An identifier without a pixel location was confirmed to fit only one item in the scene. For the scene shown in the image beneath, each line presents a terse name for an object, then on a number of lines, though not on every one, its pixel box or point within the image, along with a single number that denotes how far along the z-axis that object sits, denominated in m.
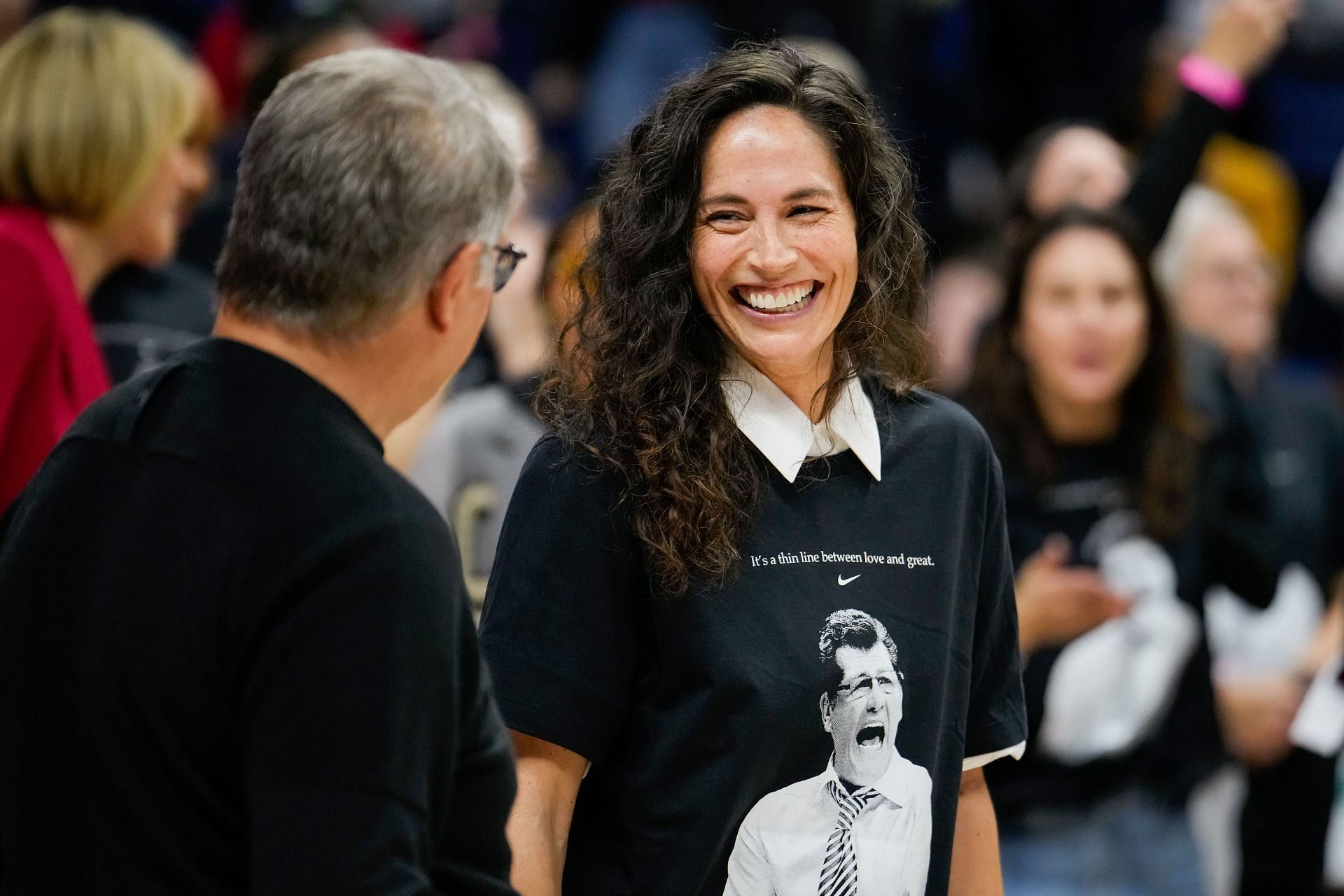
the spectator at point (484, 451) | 6.62
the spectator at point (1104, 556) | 5.82
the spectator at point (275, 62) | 8.49
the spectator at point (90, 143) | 5.51
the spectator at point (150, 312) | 6.11
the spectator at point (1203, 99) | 6.90
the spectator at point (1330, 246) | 11.80
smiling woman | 3.62
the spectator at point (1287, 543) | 7.13
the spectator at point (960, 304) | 11.01
